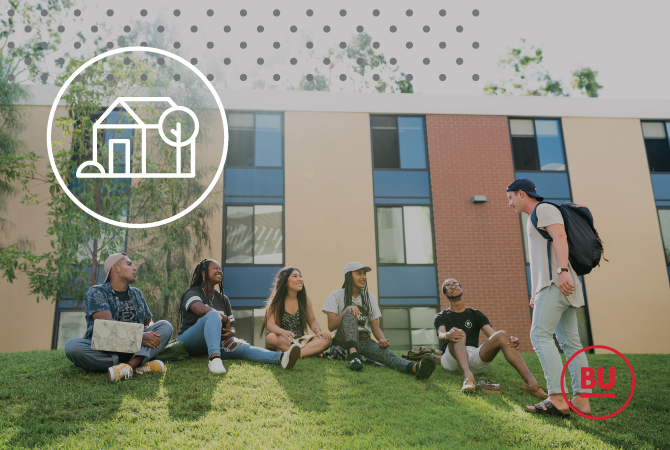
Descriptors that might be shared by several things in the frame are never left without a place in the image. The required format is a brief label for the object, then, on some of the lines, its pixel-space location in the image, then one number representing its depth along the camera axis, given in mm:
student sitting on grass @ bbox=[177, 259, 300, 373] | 5215
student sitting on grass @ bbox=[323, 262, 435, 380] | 5574
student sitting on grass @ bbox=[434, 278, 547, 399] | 4734
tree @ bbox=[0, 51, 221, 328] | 9352
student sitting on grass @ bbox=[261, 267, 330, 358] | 5843
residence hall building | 12680
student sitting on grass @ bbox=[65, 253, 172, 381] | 4703
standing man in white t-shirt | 3713
